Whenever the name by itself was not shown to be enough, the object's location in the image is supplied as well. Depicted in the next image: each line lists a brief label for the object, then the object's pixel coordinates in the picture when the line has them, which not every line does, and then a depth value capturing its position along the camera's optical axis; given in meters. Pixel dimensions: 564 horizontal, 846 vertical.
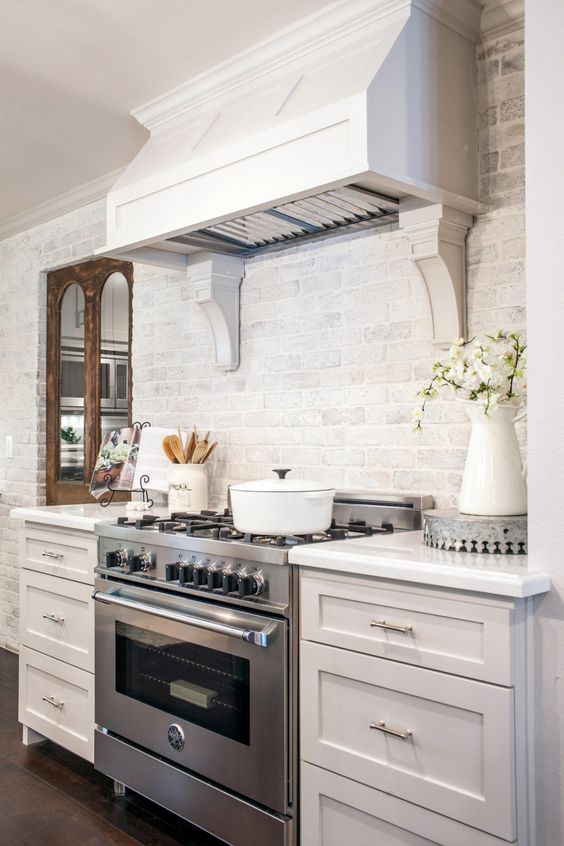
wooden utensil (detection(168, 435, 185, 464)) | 3.17
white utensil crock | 3.11
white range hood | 2.13
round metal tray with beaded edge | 1.90
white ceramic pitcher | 2.00
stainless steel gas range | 2.08
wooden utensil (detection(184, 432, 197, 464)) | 3.17
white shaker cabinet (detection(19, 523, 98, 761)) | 2.89
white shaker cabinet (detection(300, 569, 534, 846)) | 1.63
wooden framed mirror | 4.26
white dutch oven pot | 2.19
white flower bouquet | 1.98
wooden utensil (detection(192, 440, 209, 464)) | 3.18
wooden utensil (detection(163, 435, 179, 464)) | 3.20
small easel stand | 3.40
